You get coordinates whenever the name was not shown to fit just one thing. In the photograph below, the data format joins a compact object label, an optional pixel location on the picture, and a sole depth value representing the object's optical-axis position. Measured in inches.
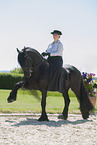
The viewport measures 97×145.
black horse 498.0
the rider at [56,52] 540.1
